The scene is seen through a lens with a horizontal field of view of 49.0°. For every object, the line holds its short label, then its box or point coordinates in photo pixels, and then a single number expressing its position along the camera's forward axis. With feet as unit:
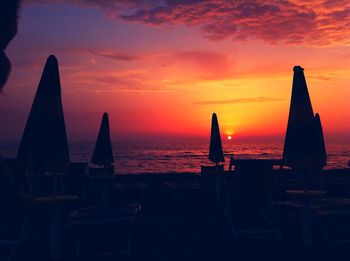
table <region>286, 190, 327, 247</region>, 18.28
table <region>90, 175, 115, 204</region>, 30.12
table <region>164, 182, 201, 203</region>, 32.40
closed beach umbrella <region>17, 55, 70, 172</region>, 16.29
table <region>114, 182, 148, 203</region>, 33.24
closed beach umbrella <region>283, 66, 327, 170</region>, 18.85
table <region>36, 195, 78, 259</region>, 16.70
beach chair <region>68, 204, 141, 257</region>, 17.40
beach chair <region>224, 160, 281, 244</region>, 20.06
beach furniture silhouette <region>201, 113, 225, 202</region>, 36.40
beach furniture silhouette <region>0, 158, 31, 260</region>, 15.61
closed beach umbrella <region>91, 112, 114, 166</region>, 32.65
